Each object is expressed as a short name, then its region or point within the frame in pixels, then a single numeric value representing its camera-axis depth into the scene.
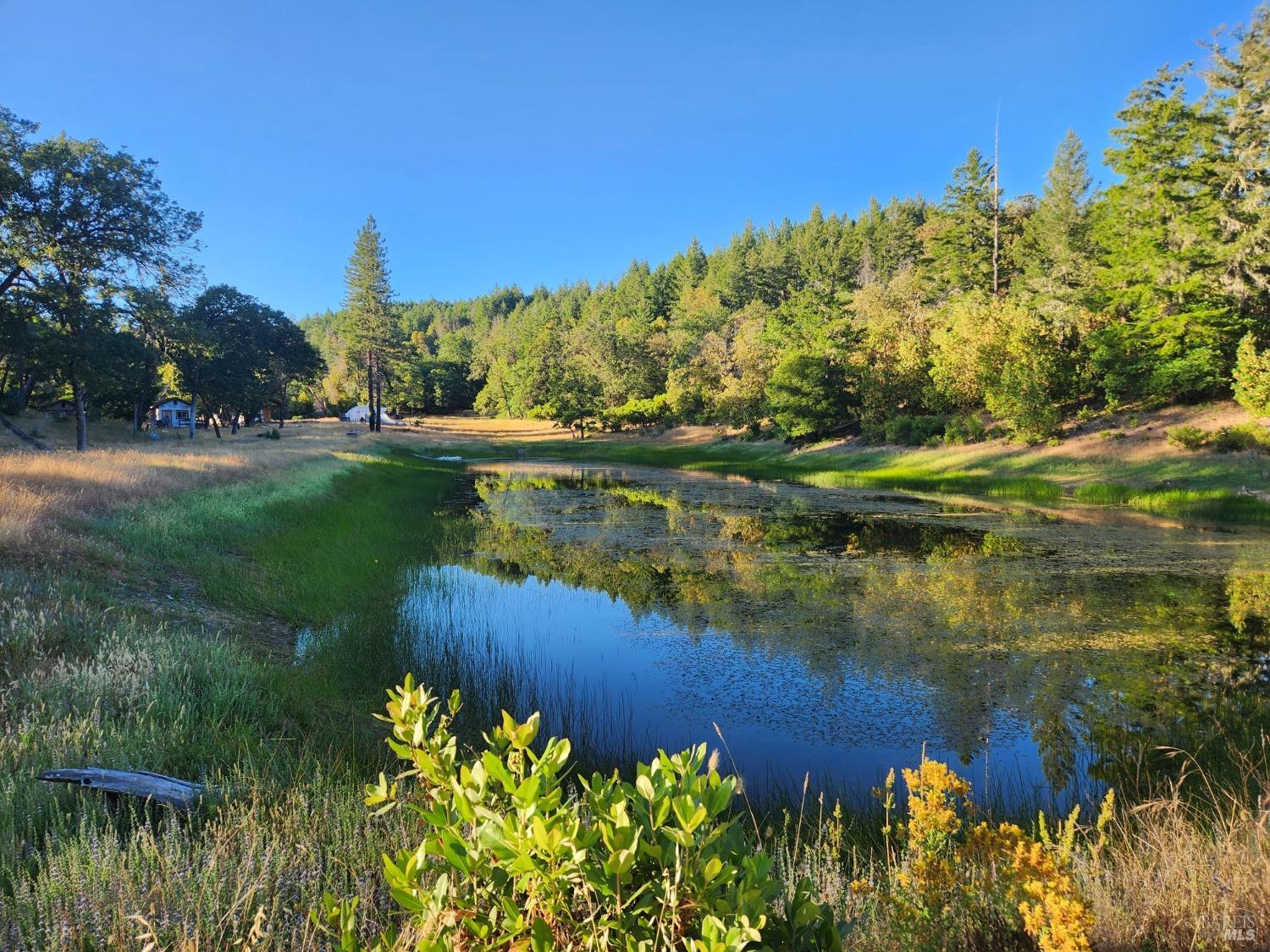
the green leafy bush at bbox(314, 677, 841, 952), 1.65
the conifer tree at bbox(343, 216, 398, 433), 69.75
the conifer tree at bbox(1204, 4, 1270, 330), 31.23
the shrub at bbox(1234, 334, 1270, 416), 25.50
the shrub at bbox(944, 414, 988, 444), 39.44
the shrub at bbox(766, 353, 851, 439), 50.50
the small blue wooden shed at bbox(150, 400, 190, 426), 66.12
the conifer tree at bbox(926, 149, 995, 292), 57.47
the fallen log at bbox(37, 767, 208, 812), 3.78
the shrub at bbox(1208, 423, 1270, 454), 25.58
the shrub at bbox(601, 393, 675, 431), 75.94
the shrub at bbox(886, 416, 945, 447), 42.59
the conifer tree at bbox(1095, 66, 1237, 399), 32.41
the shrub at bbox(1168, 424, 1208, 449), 27.27
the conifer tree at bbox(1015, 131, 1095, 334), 39.22
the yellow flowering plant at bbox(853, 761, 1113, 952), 2.66
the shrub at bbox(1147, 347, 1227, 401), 31.38
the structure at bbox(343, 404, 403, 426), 96.14
